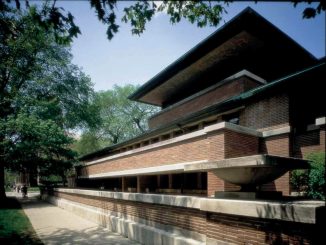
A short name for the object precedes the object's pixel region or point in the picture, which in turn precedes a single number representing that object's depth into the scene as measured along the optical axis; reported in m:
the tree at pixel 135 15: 5.12
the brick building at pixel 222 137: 5.12
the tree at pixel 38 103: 19.81
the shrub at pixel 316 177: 6.24
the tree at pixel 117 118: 46.97
